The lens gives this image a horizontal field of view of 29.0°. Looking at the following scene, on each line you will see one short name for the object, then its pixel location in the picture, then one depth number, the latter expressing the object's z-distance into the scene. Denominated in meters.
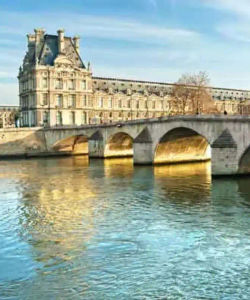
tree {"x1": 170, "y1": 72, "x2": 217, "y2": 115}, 74.12
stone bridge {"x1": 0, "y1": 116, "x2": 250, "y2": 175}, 35.94
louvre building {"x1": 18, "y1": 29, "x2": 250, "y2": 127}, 86.00
